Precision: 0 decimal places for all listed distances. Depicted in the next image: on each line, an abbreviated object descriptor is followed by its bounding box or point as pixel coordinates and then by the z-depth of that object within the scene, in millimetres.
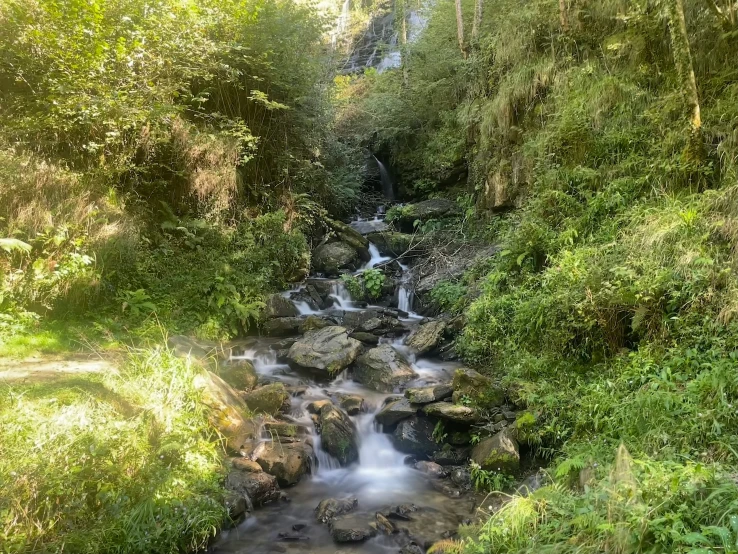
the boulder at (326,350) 7844
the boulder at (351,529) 4664
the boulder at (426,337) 8509
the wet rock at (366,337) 8984
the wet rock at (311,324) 9461
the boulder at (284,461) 5527
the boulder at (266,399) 6543
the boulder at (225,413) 5547
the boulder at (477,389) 6266
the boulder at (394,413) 6516
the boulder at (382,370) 7547
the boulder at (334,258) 11992
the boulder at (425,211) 13016
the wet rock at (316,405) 6746
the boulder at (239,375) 7023
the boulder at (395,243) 12414
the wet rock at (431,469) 5730
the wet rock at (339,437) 6094
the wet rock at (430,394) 6625
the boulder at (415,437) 6180
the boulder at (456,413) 6047
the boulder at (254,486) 5031
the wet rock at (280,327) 9414
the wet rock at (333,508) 5001
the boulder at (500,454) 5227
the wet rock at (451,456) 5871
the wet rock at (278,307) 9688
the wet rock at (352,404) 6866
